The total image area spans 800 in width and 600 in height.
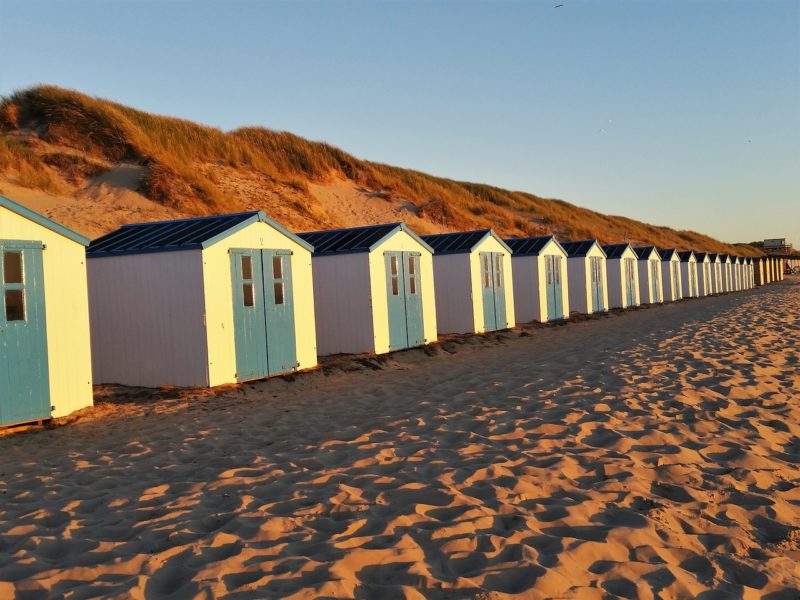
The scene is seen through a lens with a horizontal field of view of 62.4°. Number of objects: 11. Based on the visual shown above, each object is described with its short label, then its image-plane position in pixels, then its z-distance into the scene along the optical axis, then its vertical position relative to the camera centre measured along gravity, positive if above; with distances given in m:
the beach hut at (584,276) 23.98 +0.39
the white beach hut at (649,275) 30.48 +0.37
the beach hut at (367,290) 13.80 +0.18
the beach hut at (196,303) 10.16 +0.09
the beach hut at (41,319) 7.80 -0.03
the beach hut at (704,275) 39.84 +0.29
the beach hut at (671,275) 33.56 +0.36
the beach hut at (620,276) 27.20 +0.37
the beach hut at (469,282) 17.47 +0.28
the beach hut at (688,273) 36.66 +0.43
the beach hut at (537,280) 20.81 +0.29
